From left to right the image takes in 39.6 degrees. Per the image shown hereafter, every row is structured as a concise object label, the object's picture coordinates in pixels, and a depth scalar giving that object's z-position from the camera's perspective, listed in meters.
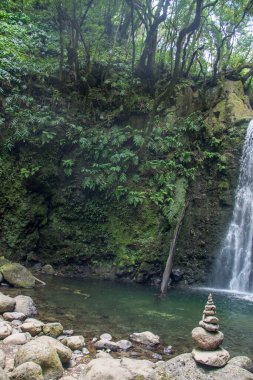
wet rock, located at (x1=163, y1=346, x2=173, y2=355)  6.60
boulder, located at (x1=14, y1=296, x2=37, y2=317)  7.96
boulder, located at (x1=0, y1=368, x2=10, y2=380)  4.29
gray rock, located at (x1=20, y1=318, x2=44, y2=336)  6.74
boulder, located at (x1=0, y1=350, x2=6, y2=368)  4.99
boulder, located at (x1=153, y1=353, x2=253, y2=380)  4.64
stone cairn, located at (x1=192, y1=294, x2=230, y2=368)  4.81
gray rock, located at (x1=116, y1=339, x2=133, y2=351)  6.59
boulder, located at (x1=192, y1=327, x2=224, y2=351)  4.96
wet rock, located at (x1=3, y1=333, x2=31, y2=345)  6.03
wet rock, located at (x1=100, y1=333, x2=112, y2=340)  6.94
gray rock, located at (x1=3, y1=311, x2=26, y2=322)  7.52
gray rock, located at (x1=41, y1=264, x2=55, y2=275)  13.57
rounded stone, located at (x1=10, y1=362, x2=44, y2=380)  4.66
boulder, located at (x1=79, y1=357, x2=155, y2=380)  4.87
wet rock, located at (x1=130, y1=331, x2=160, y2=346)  6.96
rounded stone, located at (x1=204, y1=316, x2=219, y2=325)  5.03
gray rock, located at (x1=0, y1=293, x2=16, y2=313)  7.82
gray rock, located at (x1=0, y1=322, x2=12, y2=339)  6.25
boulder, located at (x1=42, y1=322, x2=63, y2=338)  6.78
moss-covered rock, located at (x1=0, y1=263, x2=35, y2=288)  10.47
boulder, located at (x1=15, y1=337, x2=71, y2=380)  5.07
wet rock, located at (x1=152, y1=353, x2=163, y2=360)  6.30
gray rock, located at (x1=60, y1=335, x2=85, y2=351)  6.29
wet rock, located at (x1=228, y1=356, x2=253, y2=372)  5.27
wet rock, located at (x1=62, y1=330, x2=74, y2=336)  7.02
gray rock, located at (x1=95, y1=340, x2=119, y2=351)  6.50
